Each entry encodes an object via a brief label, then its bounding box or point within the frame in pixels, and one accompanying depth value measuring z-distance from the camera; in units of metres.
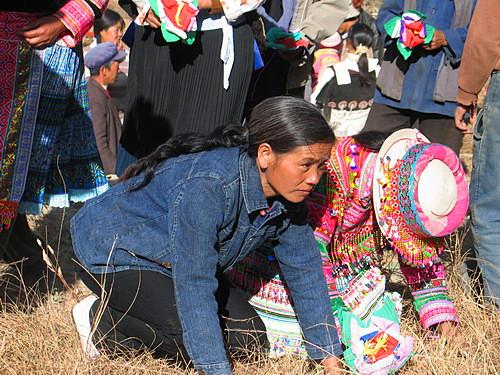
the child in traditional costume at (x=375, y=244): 2.66
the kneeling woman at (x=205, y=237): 2.34
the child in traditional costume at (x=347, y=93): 6.26
